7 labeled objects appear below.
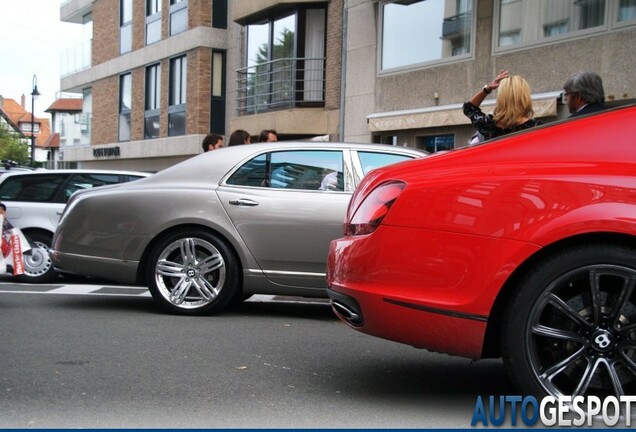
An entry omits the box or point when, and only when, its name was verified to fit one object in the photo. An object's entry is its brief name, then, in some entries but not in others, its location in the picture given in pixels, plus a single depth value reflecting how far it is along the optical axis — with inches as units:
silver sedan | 273.3
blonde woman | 219.1
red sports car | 138.8
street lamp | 1744.1
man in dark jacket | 222.2
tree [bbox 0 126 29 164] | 3346.5
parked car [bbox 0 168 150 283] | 404.5
